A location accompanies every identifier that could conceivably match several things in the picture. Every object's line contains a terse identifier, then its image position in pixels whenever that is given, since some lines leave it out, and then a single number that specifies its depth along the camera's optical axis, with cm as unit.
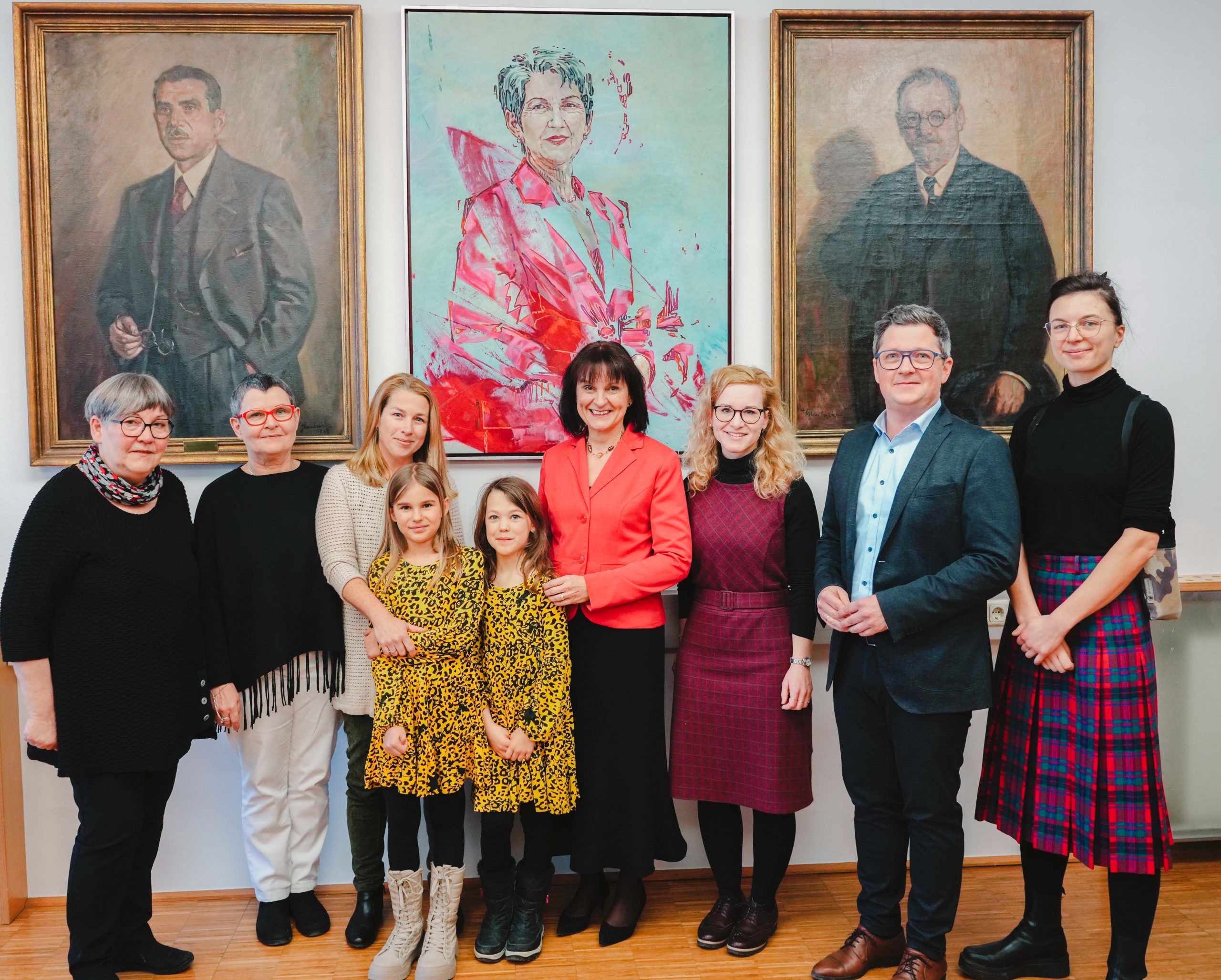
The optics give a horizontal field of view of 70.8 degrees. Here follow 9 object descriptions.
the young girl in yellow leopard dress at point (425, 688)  212
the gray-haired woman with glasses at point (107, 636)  199
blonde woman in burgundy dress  223
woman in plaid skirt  195
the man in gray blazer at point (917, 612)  197
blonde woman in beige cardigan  228
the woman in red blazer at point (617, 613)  224
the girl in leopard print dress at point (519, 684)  216
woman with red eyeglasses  228
